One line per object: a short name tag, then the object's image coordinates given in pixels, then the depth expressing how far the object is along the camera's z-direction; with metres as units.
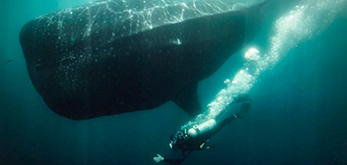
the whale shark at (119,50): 3.68
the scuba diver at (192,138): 6.53
